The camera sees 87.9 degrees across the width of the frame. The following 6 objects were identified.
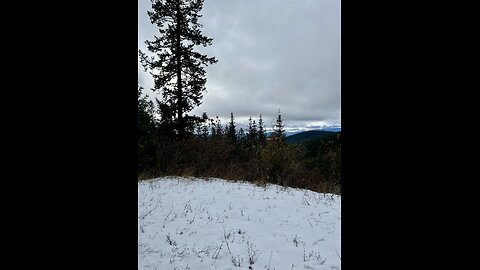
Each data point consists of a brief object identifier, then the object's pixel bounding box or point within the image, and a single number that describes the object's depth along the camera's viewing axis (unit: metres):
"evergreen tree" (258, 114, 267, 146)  46.10
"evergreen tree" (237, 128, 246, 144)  27.21
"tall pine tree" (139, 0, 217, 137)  15.72
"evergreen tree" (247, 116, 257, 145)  39.73
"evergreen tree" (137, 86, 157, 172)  12.40
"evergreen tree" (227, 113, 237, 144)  41.49
